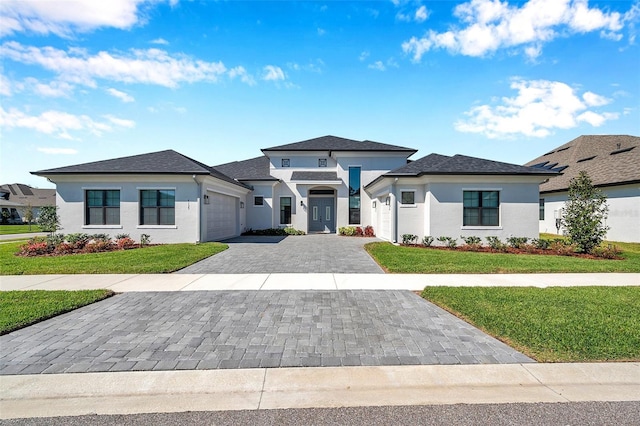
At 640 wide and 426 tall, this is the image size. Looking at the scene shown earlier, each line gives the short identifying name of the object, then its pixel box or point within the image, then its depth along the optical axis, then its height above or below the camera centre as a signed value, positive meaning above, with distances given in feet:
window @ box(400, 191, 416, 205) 52.16 +3.27
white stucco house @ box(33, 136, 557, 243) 49.44 +3.12
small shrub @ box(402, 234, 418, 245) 49.66 -3.83
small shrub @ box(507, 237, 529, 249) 46.47 -4.21
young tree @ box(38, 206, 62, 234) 49.03 -0.74
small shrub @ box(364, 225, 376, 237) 69.62 -3.93
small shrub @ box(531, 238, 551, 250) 44.90 -4.39
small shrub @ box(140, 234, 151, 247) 47.95 -3.95
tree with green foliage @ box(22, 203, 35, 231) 104.58 +0.22
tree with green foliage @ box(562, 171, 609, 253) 39.60 -0.09
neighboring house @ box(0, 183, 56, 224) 144.46 +9.60
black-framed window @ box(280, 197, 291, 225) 75.61 +1.42
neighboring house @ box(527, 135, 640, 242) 53.16 +8.19
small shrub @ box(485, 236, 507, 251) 44.97 -4.47
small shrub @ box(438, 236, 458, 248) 47.65 -4.23
